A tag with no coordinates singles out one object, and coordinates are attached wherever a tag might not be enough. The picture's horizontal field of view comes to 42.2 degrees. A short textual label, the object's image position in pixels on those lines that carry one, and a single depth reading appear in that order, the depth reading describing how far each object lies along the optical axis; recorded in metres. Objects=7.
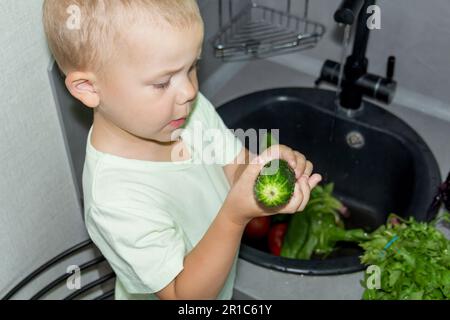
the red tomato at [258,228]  1.40
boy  0.71
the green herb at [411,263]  0.90
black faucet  1.22
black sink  1.36
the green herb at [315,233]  1.35
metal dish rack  1.43
